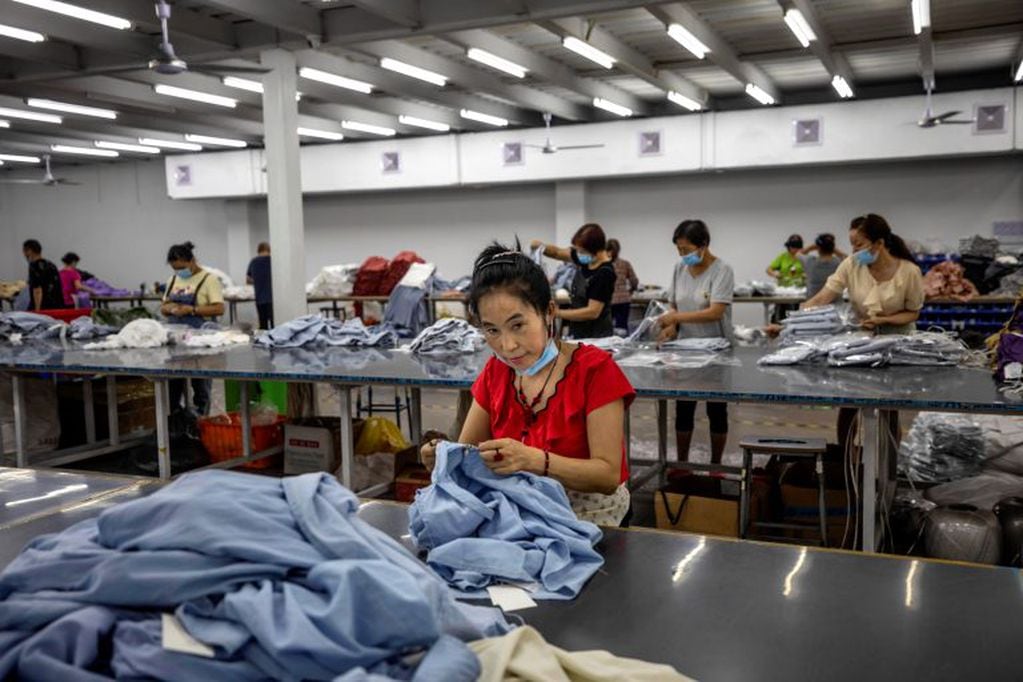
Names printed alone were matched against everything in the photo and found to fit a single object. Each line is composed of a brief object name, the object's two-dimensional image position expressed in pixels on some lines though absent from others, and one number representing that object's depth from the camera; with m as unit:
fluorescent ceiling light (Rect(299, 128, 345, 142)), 12.59
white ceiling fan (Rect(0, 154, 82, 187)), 13.23
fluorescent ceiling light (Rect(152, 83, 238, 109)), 9.53
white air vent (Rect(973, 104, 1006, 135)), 10.20
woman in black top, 5.38
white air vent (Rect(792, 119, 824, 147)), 10.99
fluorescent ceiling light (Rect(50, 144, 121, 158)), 14.47
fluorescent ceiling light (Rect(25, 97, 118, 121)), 10.07
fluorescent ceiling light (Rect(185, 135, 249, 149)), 13.42
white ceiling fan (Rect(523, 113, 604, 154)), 12.02
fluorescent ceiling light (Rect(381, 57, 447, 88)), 8.65
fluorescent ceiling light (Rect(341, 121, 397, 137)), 12.39
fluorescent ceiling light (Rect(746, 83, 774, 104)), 10.17
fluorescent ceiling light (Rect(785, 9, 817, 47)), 7.03
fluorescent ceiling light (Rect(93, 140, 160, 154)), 14.20
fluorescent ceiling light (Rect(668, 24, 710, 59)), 7.63
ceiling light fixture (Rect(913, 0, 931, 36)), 6.59
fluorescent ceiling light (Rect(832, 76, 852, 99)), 9.70
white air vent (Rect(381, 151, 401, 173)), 13.48
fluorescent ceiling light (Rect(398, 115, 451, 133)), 12.03
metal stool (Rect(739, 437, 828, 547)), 3.83
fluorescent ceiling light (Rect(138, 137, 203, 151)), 13.73
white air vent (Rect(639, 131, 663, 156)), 11.88
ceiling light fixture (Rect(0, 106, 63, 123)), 10.61
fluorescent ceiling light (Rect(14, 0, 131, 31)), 6.48
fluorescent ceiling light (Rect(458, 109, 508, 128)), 11.70
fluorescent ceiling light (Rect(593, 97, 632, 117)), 11.01
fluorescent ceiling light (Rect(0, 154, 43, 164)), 15.29
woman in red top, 2.12
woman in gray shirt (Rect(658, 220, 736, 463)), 4.95
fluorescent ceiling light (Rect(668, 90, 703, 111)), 10.86
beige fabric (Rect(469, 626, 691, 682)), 1.18
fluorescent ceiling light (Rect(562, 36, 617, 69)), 7.90
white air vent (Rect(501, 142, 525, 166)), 12.68
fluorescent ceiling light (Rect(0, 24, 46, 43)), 7.04
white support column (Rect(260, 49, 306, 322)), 7.48
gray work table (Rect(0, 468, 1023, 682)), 1.36
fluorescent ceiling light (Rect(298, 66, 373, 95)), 8.91
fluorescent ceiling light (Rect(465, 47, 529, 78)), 8.33
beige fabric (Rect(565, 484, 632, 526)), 2.14
